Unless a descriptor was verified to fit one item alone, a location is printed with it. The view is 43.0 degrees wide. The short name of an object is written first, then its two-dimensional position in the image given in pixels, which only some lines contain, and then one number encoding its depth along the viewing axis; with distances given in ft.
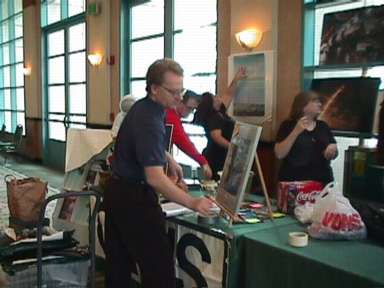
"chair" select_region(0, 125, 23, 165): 34.71
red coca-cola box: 8.23
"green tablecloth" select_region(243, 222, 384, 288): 5.65
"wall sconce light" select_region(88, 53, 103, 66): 25.37
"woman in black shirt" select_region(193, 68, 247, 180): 12.66
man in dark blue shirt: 7.00
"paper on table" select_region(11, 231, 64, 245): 8.61
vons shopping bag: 6.81
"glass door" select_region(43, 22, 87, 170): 29.17
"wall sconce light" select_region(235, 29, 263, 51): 15.26
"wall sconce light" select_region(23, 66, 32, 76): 35.56
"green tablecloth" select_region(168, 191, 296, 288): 7.15
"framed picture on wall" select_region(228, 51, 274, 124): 14.94
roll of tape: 6.57
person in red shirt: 10.89
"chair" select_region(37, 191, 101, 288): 7.57
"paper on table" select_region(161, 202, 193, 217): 8.56
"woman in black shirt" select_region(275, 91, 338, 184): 10.09
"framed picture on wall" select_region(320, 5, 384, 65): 11.49
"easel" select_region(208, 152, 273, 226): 7.48
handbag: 11.22
